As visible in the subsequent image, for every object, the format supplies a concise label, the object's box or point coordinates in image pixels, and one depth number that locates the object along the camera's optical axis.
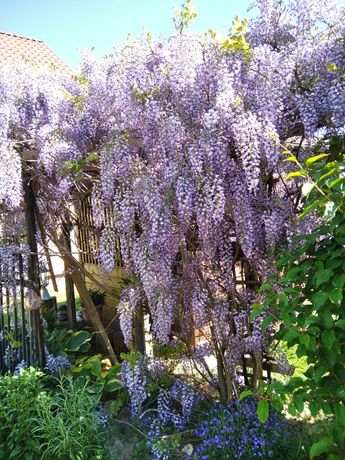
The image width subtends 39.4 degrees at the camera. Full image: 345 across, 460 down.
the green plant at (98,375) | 4.04
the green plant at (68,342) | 4.67
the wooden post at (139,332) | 4.33
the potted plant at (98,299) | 6.68
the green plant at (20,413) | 3.38
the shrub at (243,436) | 2.91
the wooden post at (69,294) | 5.39
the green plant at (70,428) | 3.23
